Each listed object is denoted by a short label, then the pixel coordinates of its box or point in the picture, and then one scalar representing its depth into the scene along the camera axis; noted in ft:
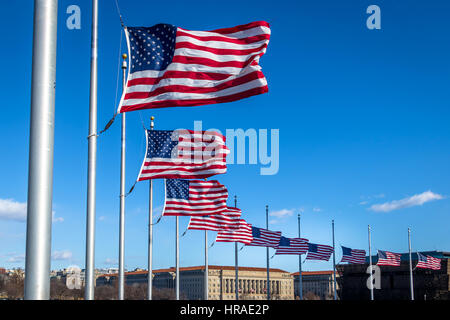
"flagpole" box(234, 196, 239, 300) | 183.87
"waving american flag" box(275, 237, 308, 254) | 197.98
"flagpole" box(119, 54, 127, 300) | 73.00
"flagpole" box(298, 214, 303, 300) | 231.96
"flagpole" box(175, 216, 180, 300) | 122.07
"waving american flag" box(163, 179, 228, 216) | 99.25
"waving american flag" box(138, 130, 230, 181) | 79.10
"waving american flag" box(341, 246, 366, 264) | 229.04
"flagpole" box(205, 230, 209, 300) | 136.87
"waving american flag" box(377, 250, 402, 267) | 215.90
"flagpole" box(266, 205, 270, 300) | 226.17
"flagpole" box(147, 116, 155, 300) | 97.91
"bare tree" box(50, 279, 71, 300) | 521.16
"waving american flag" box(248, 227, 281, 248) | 173.78
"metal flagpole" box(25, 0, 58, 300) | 23.21
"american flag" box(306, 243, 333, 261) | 212.43
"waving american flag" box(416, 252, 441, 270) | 233.00
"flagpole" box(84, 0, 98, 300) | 45.72
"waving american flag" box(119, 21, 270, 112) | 45.68
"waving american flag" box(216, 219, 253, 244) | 133.18
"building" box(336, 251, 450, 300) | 358.64
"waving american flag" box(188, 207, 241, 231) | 114.62
